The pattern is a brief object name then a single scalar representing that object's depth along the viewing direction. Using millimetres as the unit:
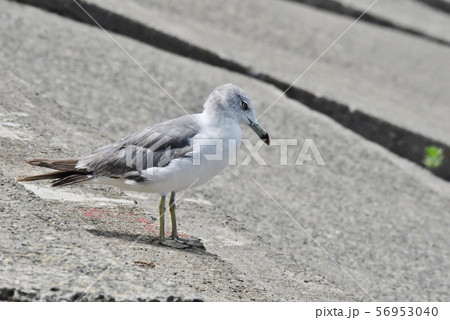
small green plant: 14047
